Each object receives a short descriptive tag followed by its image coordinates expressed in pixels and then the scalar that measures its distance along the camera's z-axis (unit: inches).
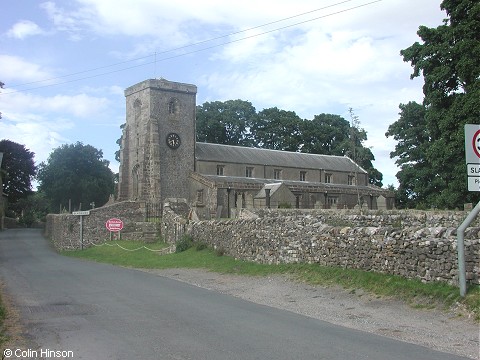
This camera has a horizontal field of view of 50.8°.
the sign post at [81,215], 1413.6
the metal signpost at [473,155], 389.4
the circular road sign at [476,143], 395.2
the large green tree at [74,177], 2743.6
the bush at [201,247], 1018.7
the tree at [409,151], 2132.1
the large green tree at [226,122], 3267.7
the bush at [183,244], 1061.5
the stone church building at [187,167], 1978.3
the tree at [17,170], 3024.1
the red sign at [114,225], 1326.3
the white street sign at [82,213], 1438.2
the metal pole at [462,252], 430.0
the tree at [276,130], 3472.0
